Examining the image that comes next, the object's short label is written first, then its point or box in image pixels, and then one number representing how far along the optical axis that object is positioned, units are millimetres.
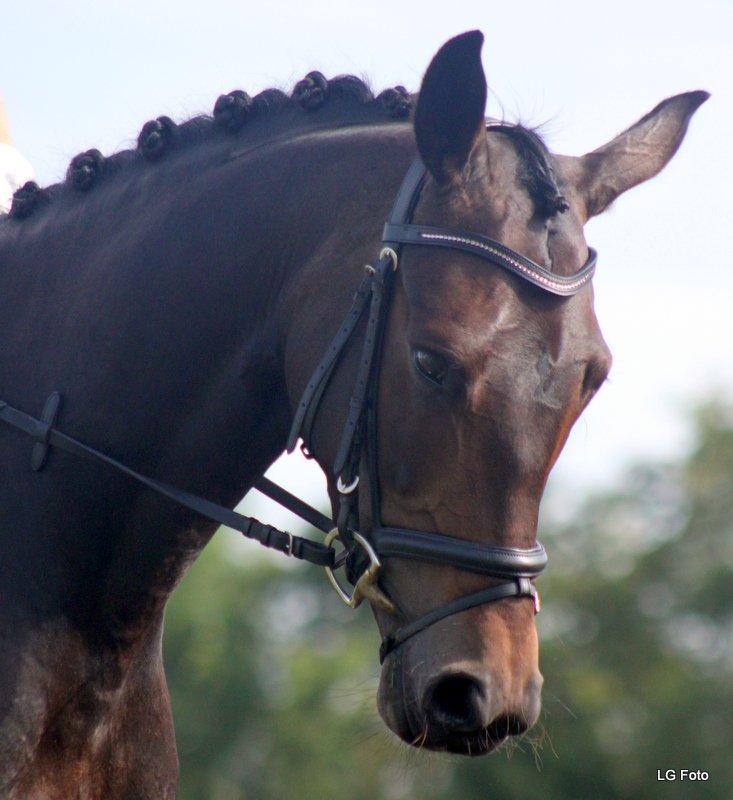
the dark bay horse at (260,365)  7059
